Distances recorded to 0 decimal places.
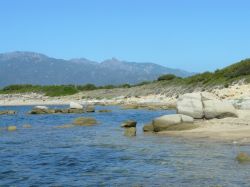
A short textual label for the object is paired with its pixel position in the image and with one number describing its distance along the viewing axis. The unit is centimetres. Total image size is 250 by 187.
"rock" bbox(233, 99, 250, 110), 4212
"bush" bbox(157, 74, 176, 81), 11012
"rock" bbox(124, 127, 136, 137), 3198
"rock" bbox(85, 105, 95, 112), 6462
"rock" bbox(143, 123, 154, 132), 3428
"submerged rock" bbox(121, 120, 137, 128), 3862
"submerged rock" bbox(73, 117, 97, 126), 4250
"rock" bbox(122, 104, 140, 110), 7134
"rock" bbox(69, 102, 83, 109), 6939
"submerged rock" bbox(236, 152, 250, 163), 2011
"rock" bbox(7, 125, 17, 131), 3953
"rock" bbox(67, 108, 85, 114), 6422
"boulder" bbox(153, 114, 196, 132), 3281
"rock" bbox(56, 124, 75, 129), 4069
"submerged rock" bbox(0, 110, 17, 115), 6919
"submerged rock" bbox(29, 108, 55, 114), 6369
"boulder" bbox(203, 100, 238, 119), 3681
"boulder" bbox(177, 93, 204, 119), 3744
